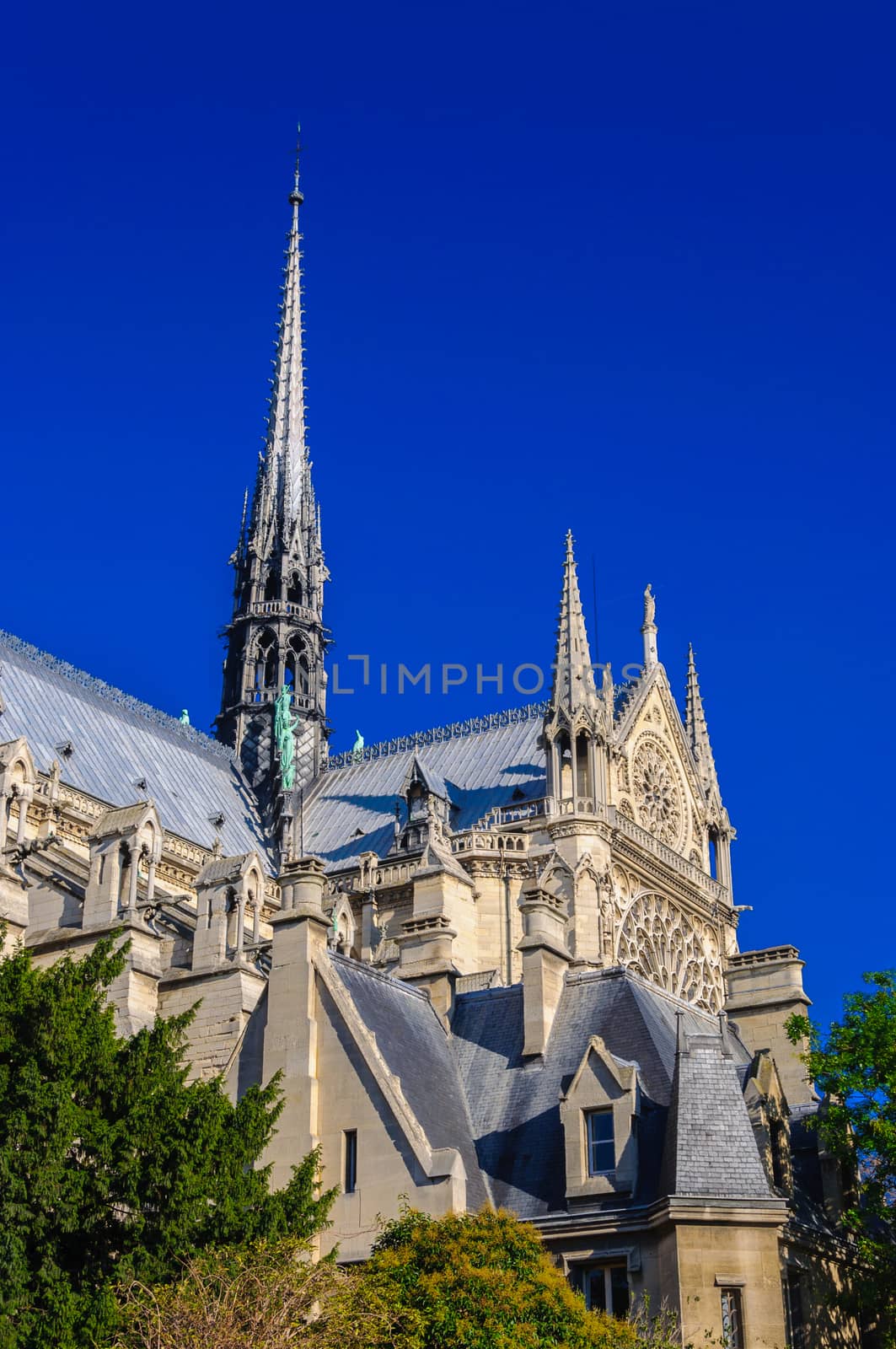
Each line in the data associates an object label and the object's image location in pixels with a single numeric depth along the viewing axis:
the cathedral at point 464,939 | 23.31
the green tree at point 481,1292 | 20.73
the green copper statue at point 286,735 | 66.12
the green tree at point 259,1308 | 19.14
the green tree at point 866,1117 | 24.41
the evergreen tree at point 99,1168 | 20.20
